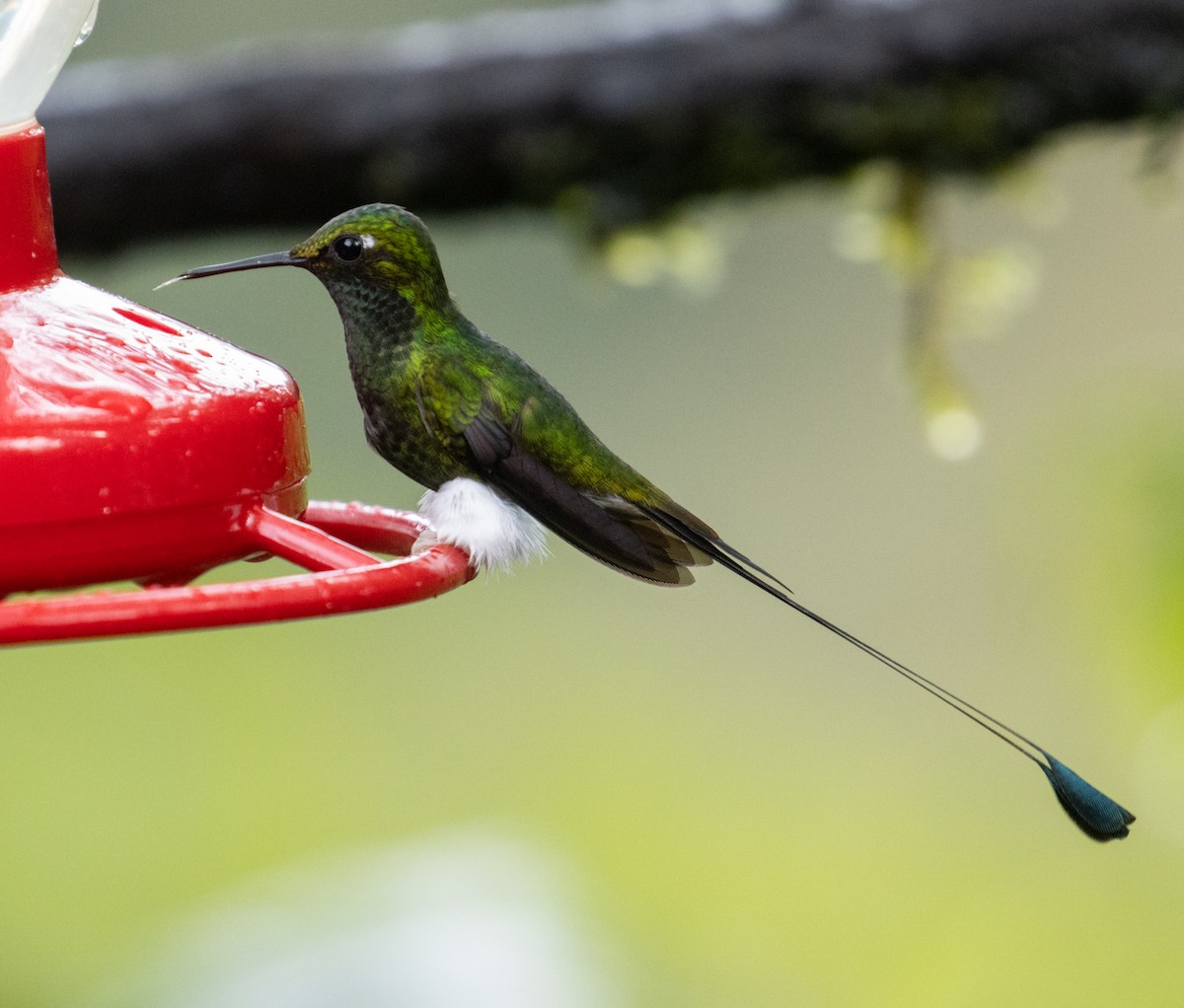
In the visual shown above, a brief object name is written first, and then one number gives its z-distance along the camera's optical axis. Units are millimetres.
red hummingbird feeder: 2965
